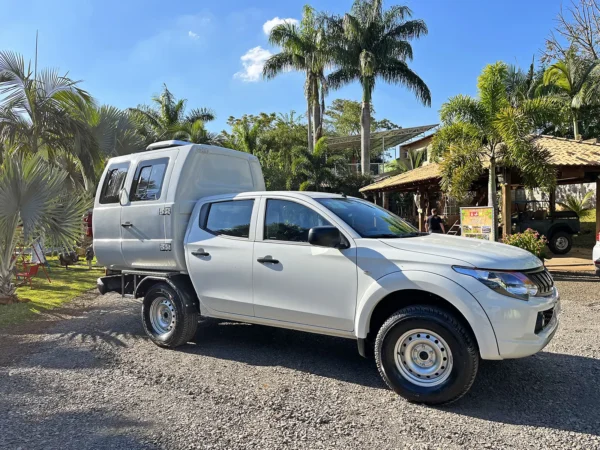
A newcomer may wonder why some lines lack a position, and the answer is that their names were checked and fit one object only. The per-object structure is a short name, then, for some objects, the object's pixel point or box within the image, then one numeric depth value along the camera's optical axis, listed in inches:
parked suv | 592.1
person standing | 546.6
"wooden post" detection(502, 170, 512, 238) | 526.6
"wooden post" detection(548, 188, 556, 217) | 641.4
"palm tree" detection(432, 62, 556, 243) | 449.7
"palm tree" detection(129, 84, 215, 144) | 1044.7
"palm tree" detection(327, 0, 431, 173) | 1043.3
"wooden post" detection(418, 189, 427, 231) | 822.1
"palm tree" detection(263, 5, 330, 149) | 1107.3
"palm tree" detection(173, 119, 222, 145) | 961.5
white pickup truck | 147.3
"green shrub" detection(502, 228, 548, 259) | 439.8
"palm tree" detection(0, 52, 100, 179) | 397.1
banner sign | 461.4
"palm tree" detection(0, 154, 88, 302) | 291.0
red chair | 390.6
